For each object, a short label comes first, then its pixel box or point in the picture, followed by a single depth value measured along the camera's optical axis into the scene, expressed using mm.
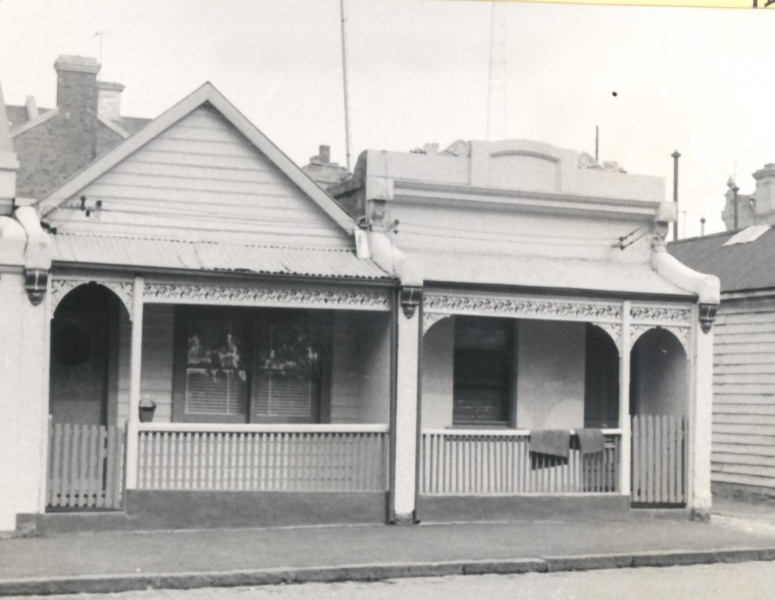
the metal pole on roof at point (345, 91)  17664
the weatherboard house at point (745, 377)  19922
